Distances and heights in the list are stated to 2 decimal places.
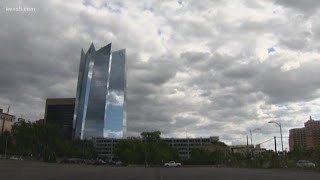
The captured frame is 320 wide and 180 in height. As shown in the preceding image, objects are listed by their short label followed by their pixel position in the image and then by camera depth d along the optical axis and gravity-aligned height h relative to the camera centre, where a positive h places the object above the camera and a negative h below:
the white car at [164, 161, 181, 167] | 70.04 -5.76
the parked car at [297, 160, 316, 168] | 40.51 -2.71
